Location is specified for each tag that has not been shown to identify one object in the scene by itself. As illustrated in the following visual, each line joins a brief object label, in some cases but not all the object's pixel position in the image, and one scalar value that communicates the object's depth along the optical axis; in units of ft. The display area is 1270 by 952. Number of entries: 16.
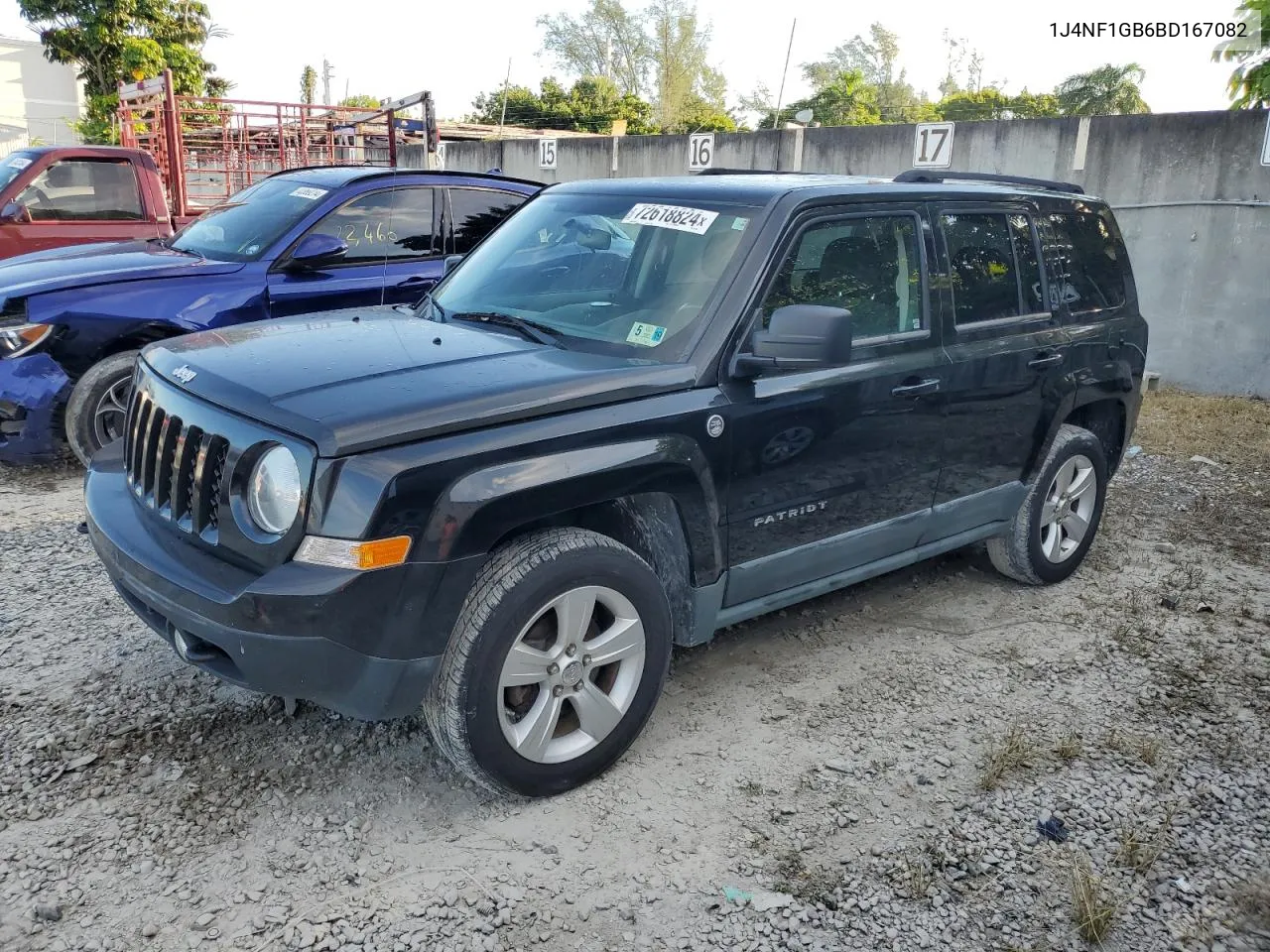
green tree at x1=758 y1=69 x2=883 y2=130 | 133.90
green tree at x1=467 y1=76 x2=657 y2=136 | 141.28
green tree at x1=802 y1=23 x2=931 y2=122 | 229.45
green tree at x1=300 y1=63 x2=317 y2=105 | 200.13
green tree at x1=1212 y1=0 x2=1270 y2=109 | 43.68
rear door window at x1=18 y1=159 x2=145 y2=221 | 28.27
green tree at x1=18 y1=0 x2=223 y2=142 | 87.76
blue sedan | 18.85
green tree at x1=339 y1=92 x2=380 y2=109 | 169.99
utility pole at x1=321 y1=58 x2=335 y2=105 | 193.47
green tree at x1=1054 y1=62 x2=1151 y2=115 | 119.03
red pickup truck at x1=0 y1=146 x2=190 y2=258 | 27.81
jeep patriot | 9.13
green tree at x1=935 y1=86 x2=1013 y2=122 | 112.50
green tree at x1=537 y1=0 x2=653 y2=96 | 211.20
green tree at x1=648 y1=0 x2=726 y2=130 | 206.39
